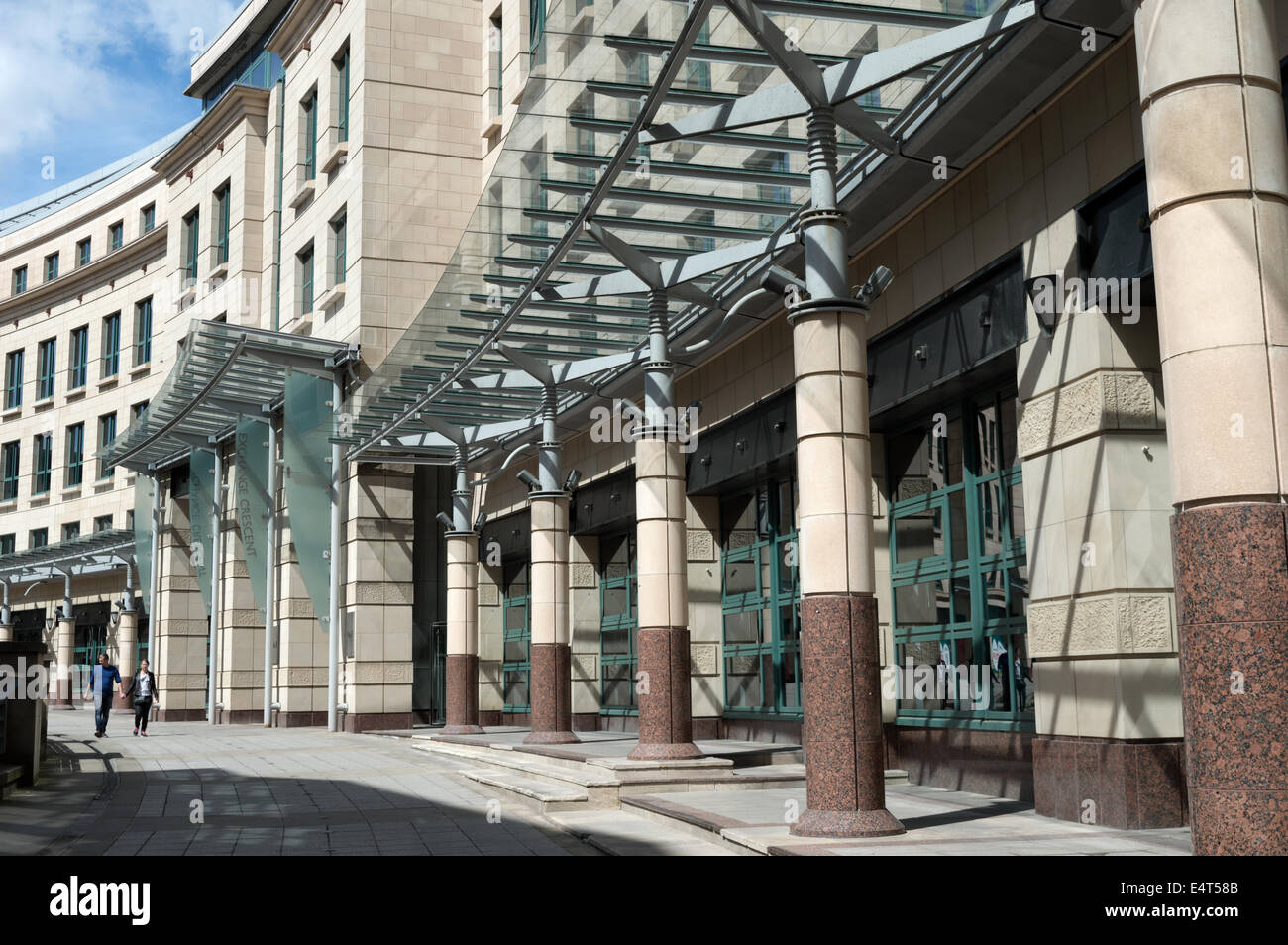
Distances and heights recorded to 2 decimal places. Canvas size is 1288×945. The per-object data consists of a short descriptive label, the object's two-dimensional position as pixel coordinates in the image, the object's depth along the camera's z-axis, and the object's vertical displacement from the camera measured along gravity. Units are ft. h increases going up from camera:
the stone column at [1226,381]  21.36 +4.33
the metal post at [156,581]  132.16 +7.42
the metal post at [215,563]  116.37 +8.23
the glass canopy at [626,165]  37.45 +16.43
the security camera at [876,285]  36.47 +9.93
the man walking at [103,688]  88.84 -2.19
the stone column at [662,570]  50.57 +2.99
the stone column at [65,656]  166.20 +0.10
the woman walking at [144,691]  92.89 -2.55
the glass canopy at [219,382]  94.99 +21.31
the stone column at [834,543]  33.50 +2.59
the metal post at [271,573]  103.81 +6.57
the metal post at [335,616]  94.02 +2.59
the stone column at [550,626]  65.16 +1.05
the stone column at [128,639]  147.02 +1.90
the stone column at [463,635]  80.23 +0.84
